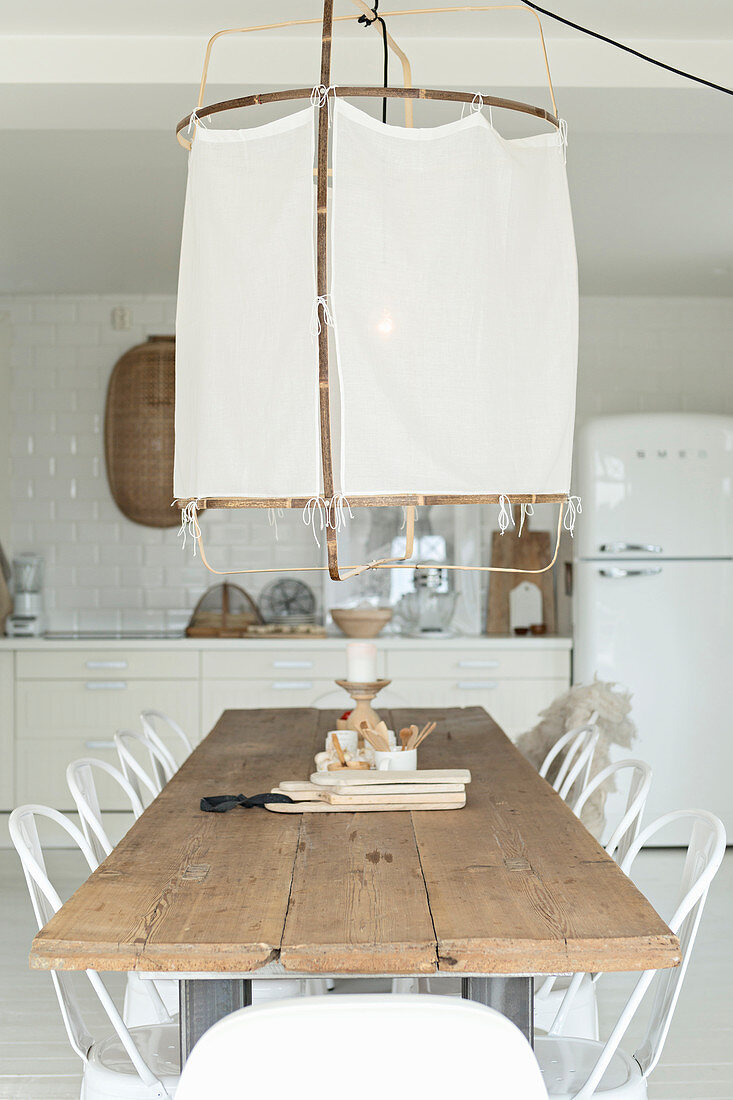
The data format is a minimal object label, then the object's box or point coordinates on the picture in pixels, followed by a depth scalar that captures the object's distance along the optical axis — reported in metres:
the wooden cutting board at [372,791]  2.36
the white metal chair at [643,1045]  1.81
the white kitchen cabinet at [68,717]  5.20
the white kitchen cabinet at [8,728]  5.21
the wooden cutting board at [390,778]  2.39
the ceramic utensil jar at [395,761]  2.55
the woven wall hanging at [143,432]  5.72
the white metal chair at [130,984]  2.39
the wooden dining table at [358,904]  1.49
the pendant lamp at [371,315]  1.84
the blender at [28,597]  5.53
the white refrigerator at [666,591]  5.04
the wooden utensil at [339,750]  2.61
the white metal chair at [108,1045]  1.85
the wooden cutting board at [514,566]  5.66
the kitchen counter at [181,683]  5.19
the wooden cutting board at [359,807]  2.32
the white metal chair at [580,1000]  2.31
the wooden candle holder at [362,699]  2.85
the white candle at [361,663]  2.86
